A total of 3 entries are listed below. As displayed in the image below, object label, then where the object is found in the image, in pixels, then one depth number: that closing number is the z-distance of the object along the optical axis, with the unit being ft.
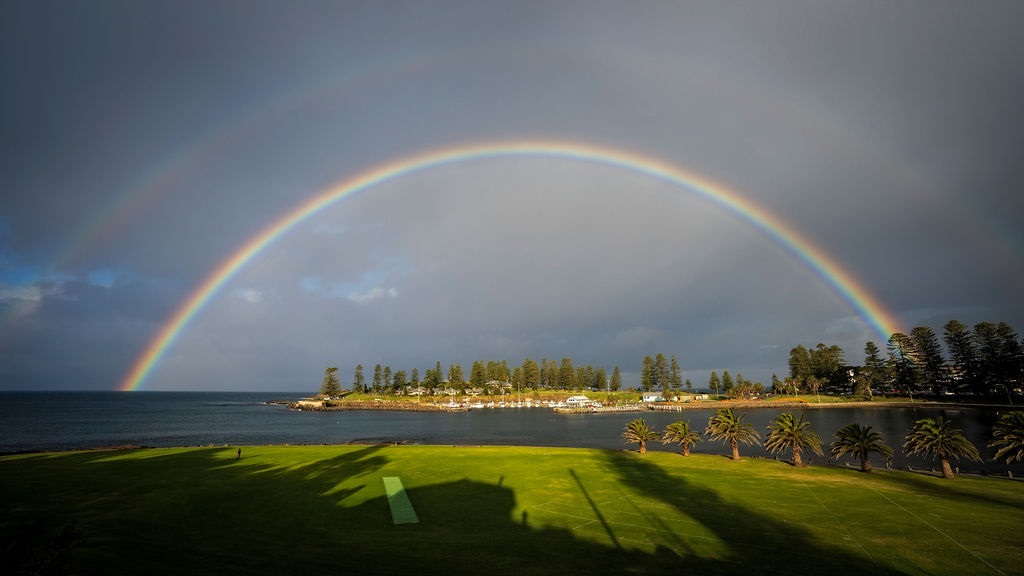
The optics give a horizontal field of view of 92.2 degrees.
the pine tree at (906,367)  637.71
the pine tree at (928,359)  616.80
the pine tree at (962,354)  564.71
